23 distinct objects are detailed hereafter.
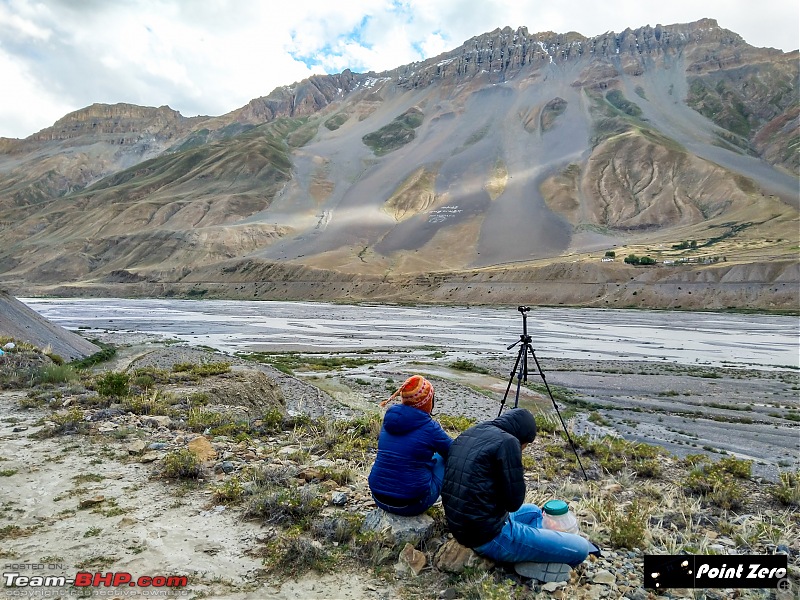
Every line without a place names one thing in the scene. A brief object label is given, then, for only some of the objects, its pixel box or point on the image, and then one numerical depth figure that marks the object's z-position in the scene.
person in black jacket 4.11
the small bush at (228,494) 5.93
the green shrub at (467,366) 28.23
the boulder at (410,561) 4.59
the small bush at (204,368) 15.66
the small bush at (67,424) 8.33
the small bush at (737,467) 8.56
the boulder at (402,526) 4.88
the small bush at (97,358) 22.57
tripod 8.57
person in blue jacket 4.84
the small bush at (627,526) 5.14
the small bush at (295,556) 4.56
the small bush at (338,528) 5.09
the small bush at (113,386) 11.10
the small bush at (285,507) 5.47
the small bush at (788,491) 7.23
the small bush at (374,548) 4.71
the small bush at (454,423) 11.68
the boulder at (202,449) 7.42
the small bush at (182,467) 6.61
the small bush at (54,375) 12.62
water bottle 4.82
